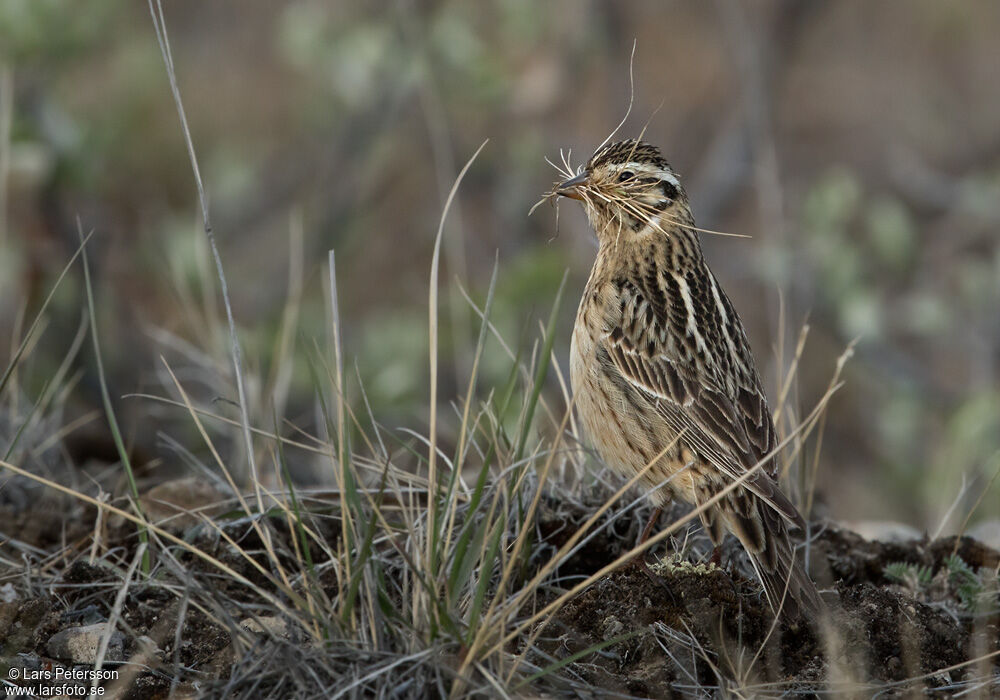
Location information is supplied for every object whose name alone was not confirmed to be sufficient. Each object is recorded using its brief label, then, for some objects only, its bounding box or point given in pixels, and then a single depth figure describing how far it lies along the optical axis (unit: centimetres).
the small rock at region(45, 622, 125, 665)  758
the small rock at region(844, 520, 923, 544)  1073
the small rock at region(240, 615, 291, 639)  748
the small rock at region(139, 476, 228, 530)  951
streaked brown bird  872
